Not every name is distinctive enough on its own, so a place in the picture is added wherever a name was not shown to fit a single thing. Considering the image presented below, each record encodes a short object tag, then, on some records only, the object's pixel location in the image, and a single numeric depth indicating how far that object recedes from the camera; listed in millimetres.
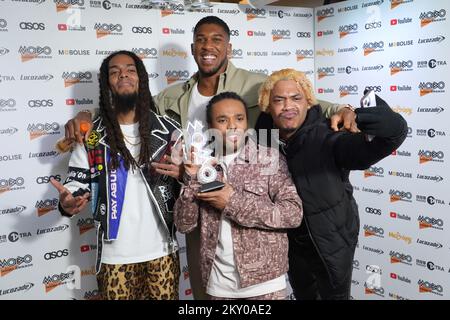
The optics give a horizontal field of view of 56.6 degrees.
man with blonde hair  1729
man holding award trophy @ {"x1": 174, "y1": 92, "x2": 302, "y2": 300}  1643
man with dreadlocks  1916
